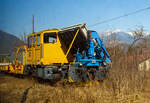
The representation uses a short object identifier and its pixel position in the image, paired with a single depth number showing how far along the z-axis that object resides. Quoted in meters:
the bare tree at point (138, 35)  24.84
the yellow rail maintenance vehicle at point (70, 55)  7.79
